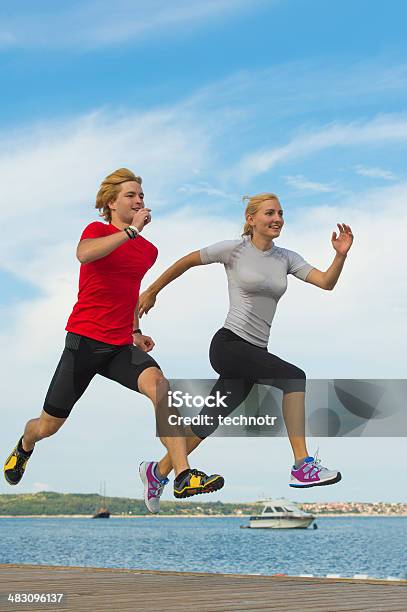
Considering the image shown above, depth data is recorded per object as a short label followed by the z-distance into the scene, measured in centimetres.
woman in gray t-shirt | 644
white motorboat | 12516
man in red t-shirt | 655
